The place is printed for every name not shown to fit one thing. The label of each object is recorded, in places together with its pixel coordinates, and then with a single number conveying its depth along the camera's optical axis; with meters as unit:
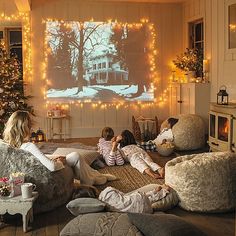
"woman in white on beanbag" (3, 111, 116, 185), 3.76
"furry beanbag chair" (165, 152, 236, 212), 3.79
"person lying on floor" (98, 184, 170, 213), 3.52
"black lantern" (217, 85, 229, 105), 6.15
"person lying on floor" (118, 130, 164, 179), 5.08
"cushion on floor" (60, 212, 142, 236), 2.82
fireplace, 5.59
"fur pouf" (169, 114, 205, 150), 6.71
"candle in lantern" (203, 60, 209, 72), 7.38
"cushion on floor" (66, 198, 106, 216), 3.22
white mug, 3.40
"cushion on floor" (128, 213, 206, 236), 2.63
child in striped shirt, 5.54
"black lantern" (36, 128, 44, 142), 6.25
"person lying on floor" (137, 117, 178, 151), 6.72
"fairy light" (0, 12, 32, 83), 8.12
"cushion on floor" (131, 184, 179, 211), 3.78
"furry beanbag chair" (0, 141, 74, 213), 3.76
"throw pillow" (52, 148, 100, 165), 5.35
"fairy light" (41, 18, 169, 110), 8.43
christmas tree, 7.55
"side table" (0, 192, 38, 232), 3.38
